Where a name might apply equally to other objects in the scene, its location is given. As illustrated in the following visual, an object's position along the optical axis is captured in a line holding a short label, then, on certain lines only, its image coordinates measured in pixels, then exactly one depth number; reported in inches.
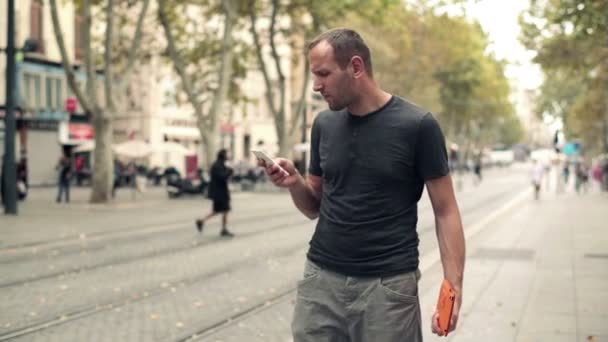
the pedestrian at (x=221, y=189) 659.4
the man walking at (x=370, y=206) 128.6
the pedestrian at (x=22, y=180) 1066.7
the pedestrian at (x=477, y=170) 2221.9
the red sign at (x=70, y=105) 1738.4
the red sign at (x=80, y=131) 1781.5
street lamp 823.1
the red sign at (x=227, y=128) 2364.7
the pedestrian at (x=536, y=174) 1358.3
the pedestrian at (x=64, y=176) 1074.5
